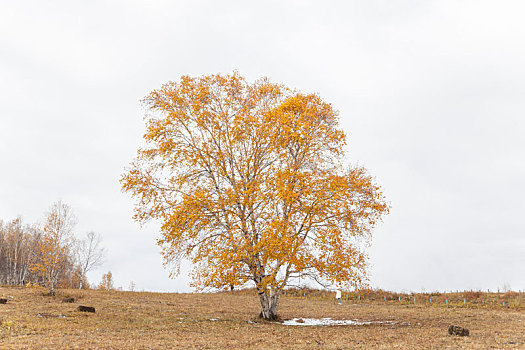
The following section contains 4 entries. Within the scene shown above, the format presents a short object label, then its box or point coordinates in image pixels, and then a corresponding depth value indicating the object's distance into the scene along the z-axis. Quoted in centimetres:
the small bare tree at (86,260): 5075
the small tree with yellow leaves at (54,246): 3034
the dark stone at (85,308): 2209
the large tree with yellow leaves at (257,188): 1978
